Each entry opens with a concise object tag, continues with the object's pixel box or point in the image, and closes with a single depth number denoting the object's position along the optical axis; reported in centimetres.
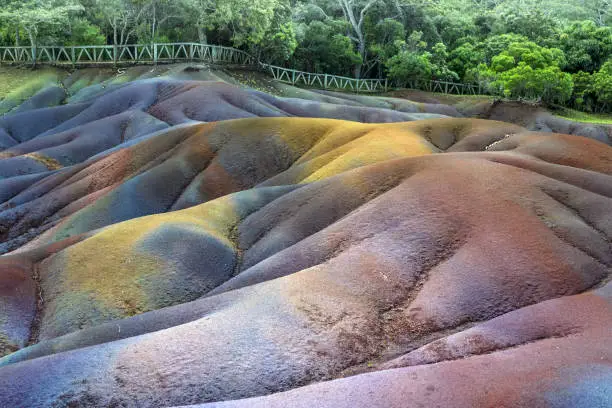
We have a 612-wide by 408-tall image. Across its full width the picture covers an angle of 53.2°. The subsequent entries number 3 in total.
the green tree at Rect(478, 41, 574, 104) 6160
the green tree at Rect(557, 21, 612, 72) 7031
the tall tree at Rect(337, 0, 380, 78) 8150
